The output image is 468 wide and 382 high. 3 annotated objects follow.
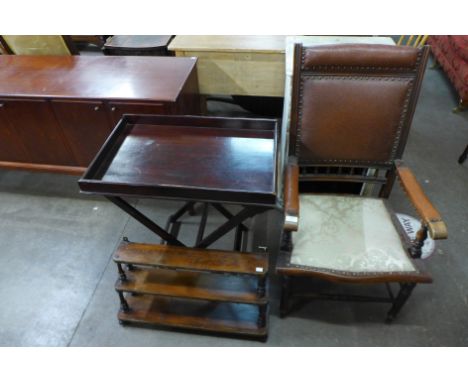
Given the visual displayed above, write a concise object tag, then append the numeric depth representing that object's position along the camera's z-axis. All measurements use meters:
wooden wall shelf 1.28
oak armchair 1.18
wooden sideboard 1.72
